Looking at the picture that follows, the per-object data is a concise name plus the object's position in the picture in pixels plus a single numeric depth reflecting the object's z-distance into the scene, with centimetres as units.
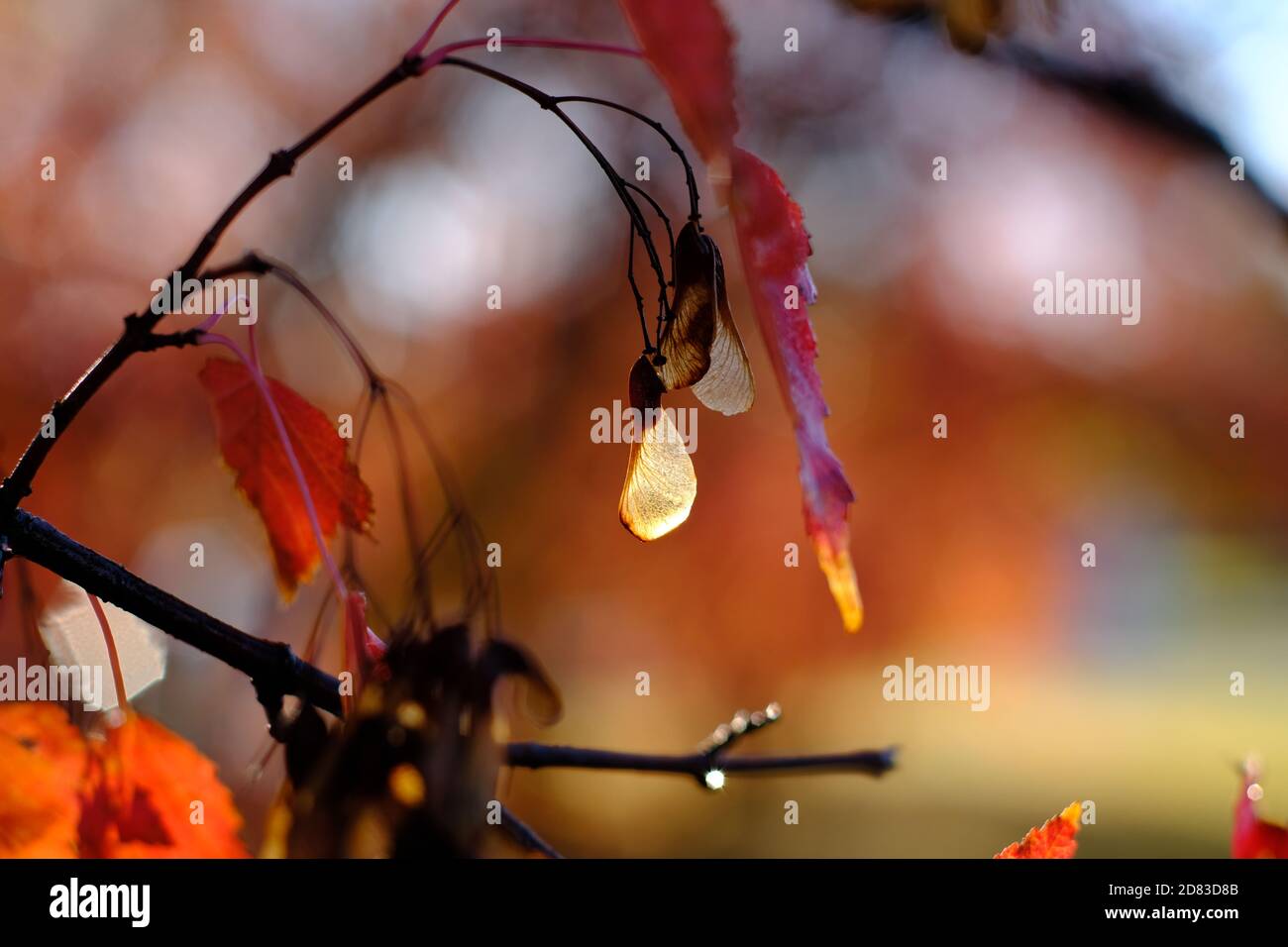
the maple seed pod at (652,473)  30
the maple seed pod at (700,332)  29
